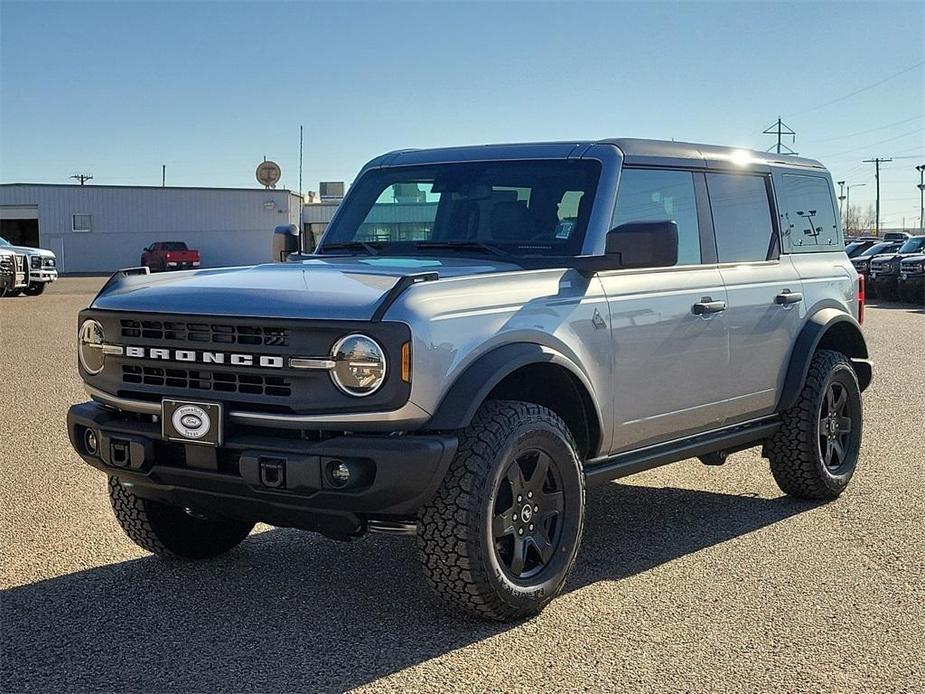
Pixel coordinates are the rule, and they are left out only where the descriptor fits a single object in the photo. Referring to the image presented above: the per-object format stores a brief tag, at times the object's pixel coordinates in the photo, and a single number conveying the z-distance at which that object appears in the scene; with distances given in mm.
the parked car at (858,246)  39906
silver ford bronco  4285
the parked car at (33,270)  28756
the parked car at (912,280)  28047
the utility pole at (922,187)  96250
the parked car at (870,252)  33612
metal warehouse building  63500
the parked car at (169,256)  54375
